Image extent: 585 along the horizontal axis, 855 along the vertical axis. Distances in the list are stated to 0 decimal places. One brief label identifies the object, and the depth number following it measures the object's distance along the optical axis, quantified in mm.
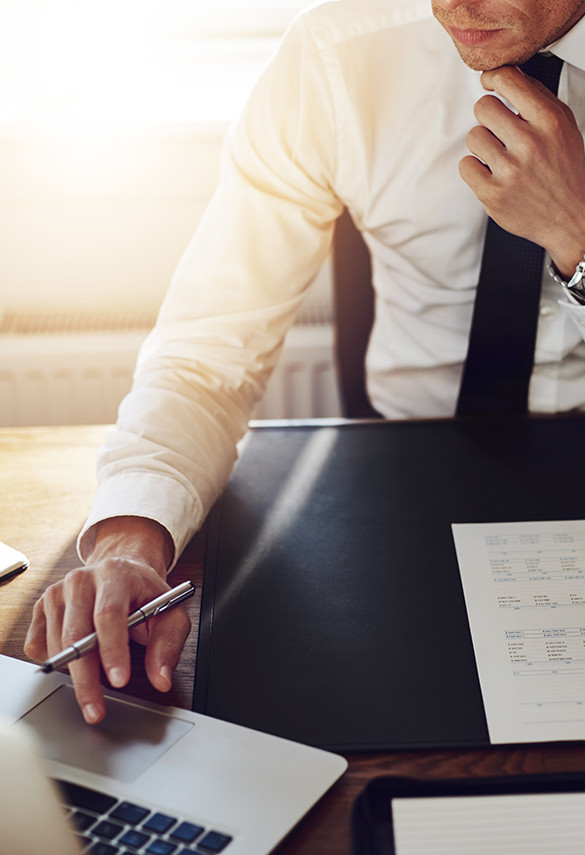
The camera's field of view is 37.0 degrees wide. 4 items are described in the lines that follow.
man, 860
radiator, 1604
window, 1608
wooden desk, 534
